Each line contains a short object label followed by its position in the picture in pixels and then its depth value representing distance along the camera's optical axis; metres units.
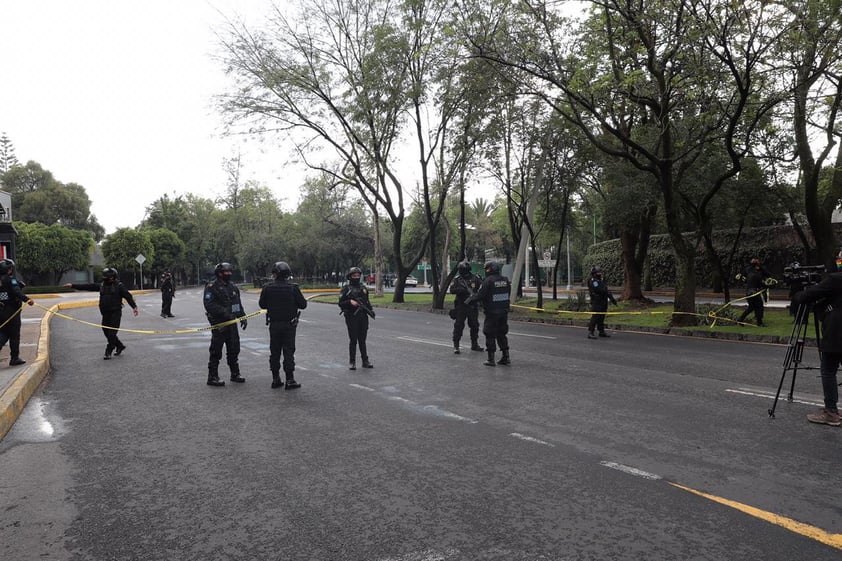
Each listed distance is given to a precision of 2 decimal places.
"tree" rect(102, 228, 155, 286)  61.88
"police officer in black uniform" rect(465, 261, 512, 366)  10.39
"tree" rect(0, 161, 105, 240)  70.94
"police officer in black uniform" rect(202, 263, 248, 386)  8.91
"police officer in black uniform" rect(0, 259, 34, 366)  9.90
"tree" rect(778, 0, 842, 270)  13.36
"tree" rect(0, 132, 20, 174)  84.88
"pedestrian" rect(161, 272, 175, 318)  22.12
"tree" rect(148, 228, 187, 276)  70.19
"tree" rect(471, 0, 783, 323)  13.63
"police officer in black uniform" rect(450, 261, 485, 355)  12.20
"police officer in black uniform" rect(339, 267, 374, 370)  10.08
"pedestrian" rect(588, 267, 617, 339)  14.76
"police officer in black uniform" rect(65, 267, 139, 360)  11.95
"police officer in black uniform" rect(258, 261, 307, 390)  8.65
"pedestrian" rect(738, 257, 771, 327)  15.45
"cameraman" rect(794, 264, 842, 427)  5.91
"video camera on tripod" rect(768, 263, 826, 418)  6.44
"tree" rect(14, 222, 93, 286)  54.19
